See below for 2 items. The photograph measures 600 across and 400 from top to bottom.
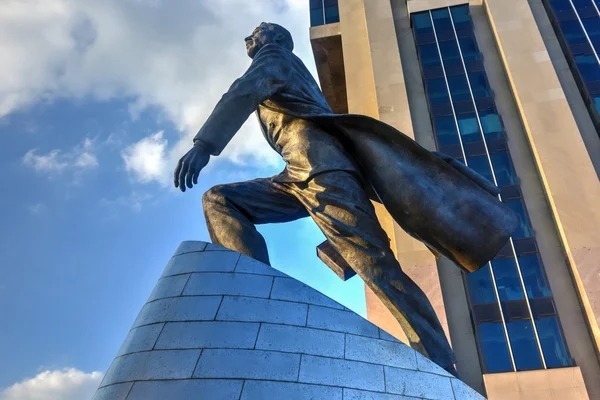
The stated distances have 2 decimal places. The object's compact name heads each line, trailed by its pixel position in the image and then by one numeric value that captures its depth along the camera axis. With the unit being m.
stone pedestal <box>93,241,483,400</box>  2.41
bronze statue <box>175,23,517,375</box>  3.19
